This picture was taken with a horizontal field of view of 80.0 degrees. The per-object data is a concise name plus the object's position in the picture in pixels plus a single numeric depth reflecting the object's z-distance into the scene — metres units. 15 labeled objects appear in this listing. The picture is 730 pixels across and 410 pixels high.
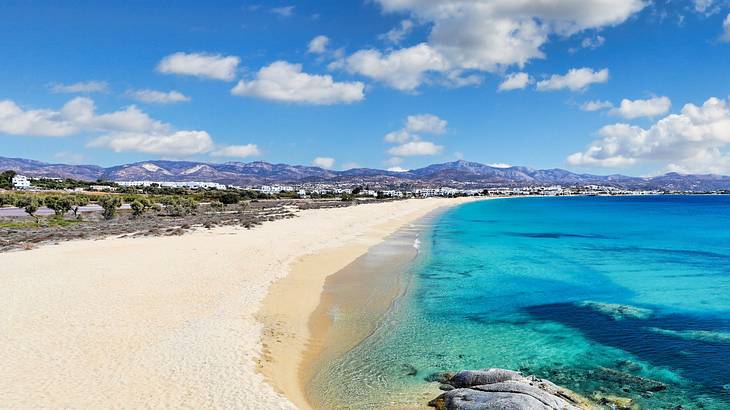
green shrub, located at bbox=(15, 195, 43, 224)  47.50
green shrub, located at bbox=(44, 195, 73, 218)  52.41
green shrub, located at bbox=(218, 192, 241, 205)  96.16
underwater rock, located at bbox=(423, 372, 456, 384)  10.95
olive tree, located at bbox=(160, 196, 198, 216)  62.41
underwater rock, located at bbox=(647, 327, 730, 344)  14.67
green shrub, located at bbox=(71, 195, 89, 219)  57.71
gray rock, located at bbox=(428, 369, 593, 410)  8.05
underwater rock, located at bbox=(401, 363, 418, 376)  11.56
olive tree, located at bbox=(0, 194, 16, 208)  64.38
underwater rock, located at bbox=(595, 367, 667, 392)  10.81
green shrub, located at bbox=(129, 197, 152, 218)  56.49
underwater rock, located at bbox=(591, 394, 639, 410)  9.73
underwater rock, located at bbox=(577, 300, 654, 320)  17.45
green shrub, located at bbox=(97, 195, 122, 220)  51.69
